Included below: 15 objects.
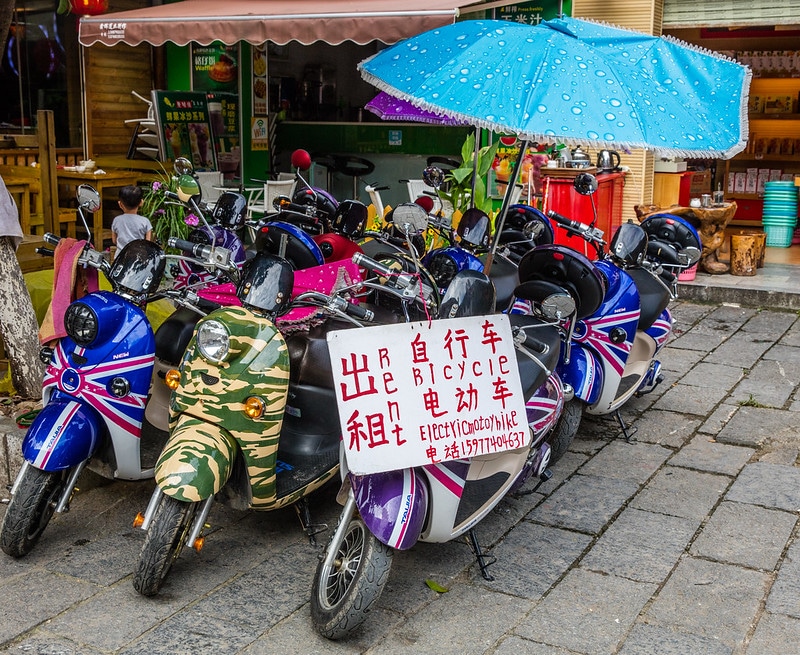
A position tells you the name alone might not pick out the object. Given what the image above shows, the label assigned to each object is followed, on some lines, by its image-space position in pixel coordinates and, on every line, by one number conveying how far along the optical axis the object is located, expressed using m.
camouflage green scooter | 3.31
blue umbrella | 3.51
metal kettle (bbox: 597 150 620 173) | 9.30
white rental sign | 3.17
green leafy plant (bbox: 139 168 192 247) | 7.62
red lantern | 8.20
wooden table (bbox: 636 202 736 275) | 8.99
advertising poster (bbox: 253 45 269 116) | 10.88
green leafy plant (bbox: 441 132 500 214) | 8.05
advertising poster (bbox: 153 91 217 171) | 9.71
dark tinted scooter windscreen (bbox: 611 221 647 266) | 5.37
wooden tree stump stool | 9.23
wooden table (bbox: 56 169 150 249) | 8.84
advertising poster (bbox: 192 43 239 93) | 10.61
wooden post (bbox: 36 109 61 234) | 6.34
